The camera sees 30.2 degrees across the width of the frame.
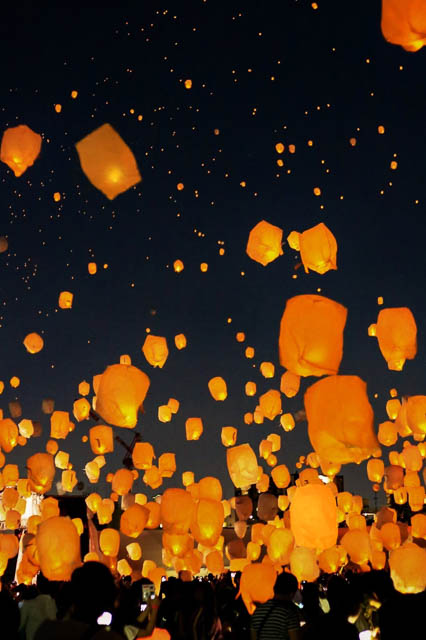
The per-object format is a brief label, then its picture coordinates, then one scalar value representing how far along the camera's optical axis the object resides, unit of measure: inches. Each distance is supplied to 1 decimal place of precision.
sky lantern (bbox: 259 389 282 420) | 515.8
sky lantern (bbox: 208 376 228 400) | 491.5
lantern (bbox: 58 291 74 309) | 498.3
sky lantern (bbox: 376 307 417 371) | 320.5
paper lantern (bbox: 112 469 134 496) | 541.2
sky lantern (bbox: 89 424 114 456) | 476.0
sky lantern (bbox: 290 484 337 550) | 298.7
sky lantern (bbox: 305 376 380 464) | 214.2
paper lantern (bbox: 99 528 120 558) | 553.3
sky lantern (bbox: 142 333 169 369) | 426.3
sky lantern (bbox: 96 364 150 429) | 273.7
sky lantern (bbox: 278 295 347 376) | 213.8
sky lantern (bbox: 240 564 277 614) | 272.2
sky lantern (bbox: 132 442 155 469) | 493.0
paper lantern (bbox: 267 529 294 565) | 450.0
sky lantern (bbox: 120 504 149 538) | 463.8
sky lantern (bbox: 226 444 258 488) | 436.8
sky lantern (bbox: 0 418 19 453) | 529.0
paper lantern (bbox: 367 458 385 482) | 586.4
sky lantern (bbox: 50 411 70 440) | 541.6
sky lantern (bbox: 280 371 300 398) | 534.3
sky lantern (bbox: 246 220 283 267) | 331.9
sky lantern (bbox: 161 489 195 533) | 383.6
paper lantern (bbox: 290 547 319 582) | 390.3
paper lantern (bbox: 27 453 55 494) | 485.7
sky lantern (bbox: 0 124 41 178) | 301.3
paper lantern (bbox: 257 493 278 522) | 586.2
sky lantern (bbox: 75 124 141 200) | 254.8
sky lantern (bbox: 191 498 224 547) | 399.9
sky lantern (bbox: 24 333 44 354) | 503.2
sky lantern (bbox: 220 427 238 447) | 553.6
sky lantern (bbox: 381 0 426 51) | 160.7
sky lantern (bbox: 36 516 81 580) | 309.0
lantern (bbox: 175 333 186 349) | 507.7
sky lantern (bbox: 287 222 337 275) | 298.2
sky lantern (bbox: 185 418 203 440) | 546.3
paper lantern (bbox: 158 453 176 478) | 574.2
